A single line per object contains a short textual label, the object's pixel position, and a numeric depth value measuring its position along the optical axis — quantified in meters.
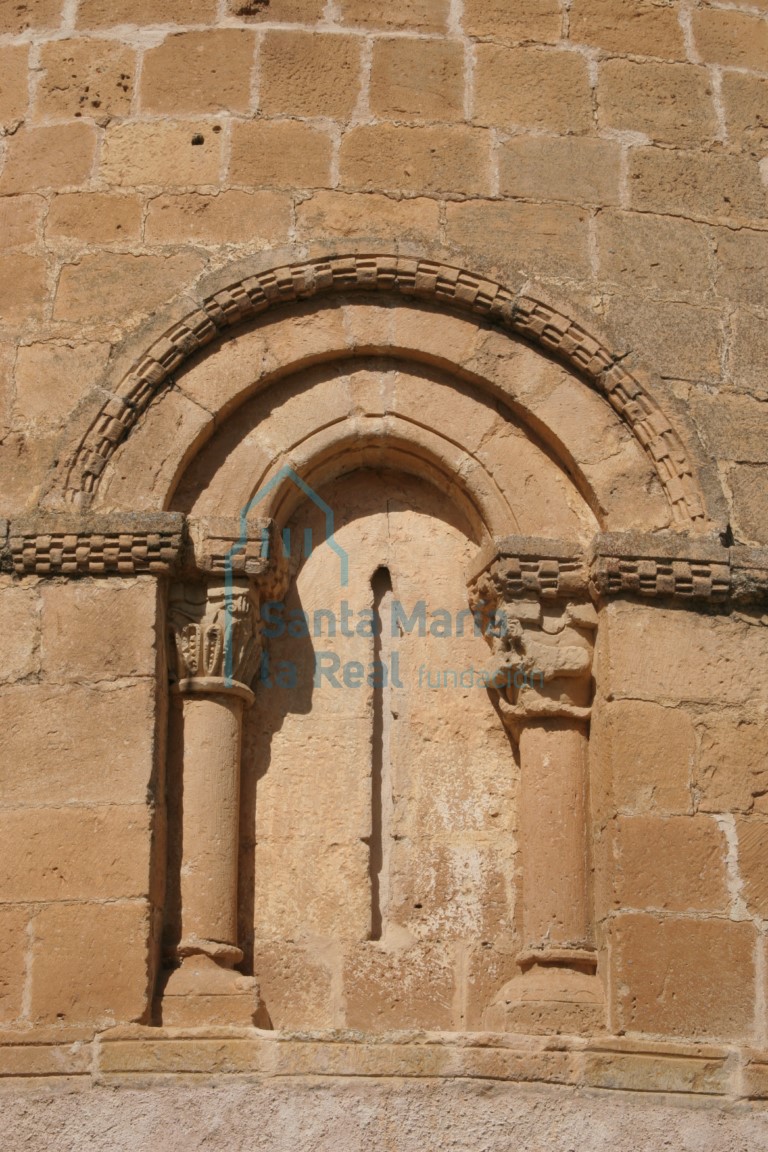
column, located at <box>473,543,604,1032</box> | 13.88
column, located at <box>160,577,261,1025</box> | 13.77
